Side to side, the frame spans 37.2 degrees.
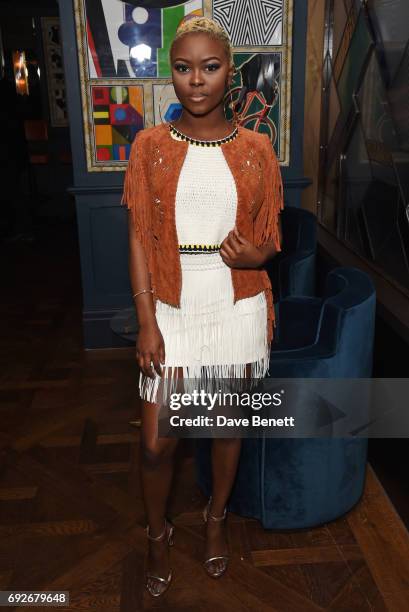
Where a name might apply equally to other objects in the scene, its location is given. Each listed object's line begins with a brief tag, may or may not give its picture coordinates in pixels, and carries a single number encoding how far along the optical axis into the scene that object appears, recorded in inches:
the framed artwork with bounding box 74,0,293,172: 128.6
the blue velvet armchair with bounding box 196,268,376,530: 72.2
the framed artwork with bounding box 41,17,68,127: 311.7
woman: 58.0
